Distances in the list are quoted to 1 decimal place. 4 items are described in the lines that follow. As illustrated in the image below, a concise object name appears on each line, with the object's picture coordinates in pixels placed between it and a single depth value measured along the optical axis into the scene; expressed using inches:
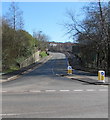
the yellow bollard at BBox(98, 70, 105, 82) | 740.6
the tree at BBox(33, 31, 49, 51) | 4387.1
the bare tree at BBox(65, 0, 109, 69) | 1338.6
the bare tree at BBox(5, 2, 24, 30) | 1762.6
